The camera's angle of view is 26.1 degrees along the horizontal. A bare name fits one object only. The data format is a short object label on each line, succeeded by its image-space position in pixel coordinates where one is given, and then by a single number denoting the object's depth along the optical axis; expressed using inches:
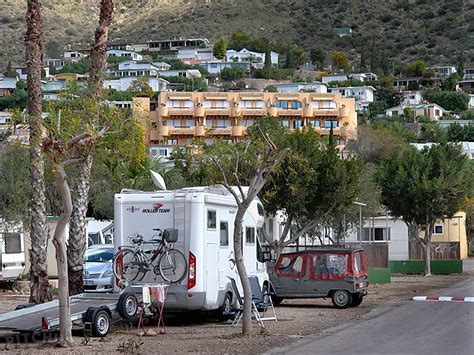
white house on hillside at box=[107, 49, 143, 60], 7495.1
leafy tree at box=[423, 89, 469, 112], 6309.1
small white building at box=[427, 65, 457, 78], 7102.9
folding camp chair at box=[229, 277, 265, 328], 836.6
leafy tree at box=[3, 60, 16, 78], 6314.0
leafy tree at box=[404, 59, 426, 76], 6948.8
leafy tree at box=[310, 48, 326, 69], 7593.5
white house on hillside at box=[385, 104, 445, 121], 5664.4
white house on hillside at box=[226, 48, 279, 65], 7322.8
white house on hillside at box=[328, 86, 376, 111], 6279.5
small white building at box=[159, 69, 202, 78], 6860.2
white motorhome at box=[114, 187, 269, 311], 833.5
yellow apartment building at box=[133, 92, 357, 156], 4237.2
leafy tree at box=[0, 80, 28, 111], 5101.4
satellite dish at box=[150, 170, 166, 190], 901.1
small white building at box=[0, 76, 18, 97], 6013.8
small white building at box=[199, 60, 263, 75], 7126.0
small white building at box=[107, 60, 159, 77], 6687.0
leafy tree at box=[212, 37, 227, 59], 7372.1
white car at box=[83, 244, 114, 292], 1240.2
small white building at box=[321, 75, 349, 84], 6899.6
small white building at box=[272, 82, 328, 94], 5746.6
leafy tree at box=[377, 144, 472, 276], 1860.2
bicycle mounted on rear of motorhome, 831.7
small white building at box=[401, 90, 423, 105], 6283.5
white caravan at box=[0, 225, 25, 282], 1237.1
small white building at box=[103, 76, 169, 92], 5129.9
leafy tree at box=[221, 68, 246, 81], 6771.7
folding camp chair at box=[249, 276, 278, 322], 892.0
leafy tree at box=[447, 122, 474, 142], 4840.1
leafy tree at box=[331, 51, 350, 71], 7535.9
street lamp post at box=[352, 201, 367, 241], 1781.0
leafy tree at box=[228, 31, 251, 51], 7780.5
